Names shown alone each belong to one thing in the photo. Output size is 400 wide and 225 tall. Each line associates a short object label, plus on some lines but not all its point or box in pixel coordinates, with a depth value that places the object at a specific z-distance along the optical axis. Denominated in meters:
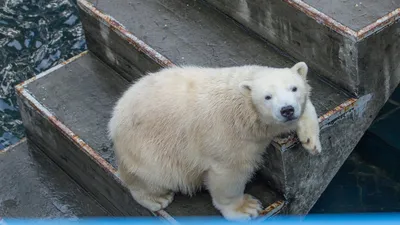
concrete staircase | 8.62
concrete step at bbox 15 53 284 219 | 8.89
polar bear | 7.59
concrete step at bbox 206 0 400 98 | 8.49
